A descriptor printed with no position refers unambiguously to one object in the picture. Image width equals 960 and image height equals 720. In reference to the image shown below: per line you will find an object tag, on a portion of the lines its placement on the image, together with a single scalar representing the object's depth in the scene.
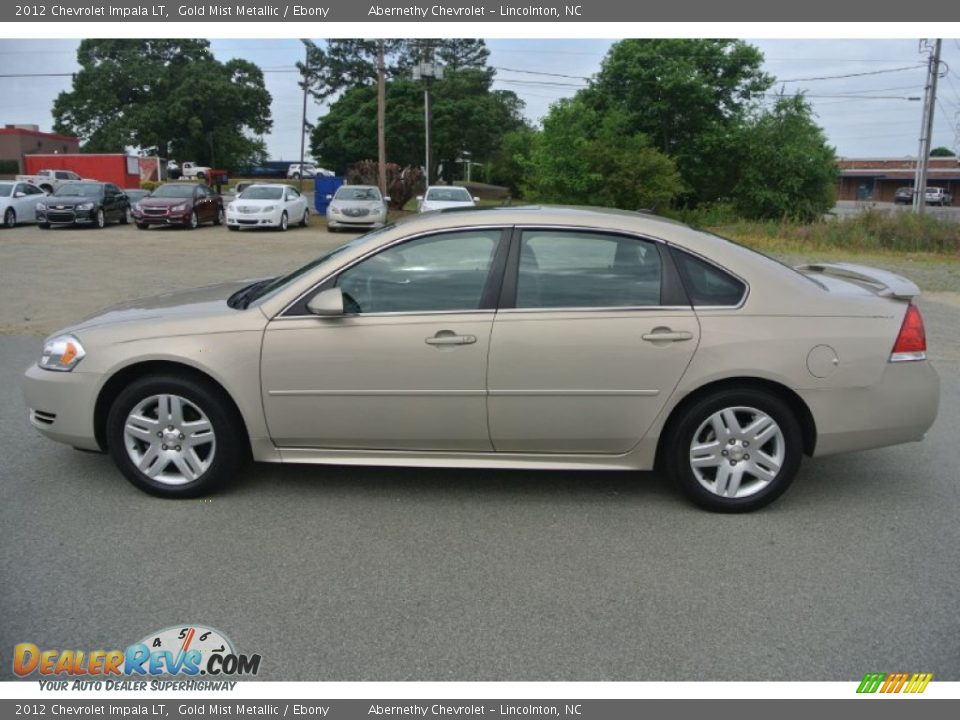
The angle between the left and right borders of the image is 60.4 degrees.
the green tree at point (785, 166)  37.34
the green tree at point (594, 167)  31.84
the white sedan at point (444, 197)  25.66
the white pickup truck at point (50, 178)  41.34
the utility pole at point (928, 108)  36.34
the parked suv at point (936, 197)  70.31
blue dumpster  35.19
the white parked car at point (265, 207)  26.64
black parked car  26.38
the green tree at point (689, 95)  38.22
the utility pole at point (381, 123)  32.03
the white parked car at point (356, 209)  27.31
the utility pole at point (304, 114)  72.50
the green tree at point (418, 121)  61.47
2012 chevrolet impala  4.34
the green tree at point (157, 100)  72.94
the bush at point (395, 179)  37.66
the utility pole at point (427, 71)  42.38
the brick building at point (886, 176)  84.44
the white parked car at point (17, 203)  26.89
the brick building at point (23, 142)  67.56
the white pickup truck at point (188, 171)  63.16
